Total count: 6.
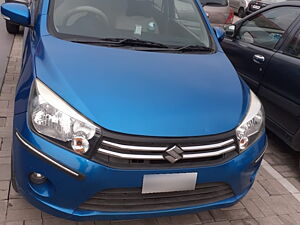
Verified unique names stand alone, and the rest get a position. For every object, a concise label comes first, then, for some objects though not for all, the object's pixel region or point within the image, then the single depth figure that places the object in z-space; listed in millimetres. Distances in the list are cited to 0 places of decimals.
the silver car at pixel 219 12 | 6285
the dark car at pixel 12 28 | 5205
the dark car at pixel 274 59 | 2551
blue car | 1413
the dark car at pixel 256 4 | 8480
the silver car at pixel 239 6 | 11204
